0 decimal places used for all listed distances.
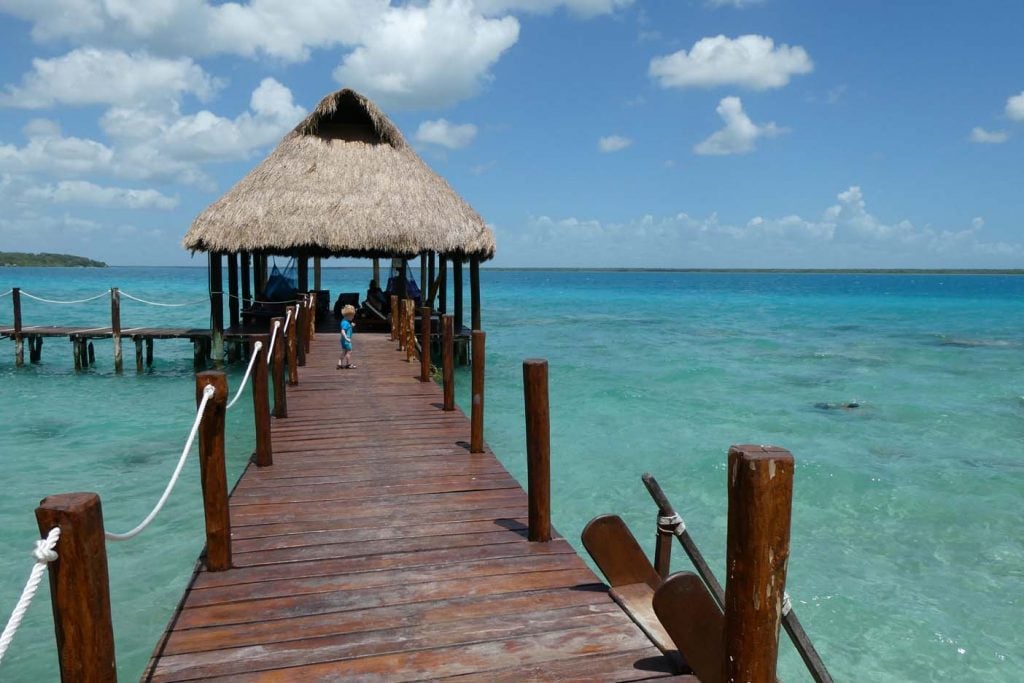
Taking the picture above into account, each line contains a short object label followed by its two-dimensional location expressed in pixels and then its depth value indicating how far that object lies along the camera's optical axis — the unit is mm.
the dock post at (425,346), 9406
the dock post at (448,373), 7496
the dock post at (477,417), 5840
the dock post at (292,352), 8992
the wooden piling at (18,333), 15367
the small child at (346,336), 10227
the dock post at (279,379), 7148
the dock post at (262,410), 5098
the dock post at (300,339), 10672
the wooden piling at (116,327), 15030
